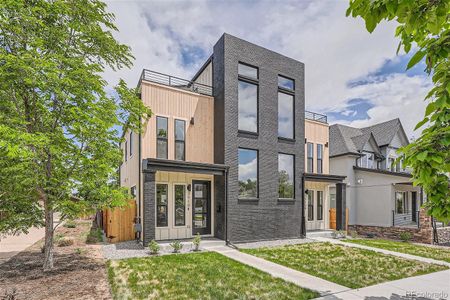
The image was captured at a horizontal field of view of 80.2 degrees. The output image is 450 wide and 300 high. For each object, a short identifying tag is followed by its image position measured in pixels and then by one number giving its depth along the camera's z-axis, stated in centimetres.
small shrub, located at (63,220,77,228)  1782
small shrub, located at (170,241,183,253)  970
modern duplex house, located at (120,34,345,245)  1126
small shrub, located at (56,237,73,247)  1100
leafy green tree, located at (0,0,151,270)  619
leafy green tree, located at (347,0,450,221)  233
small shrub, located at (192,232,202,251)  1006
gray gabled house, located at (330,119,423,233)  1670
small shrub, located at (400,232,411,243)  1445
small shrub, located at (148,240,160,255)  923
